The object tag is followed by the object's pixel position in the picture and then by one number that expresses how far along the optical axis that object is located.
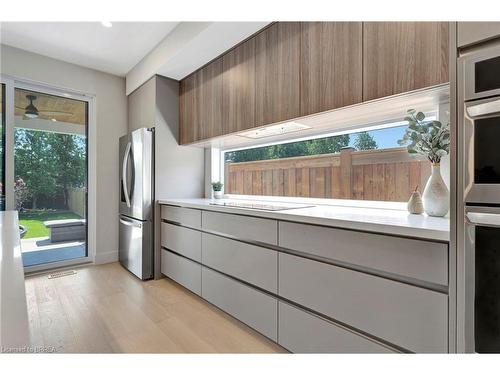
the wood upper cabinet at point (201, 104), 2.47
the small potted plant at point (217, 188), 3.03
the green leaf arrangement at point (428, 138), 1.35
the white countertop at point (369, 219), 1.04
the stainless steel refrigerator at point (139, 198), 2.79
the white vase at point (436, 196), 1.33
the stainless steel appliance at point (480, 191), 0.80
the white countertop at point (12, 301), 0.44
